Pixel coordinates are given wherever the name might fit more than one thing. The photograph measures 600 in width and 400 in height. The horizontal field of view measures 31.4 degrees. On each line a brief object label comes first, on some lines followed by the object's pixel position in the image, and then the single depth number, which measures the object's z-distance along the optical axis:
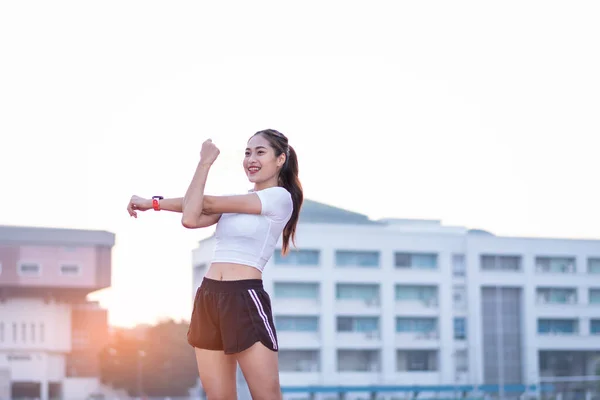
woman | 3.45
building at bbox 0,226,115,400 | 84.94
